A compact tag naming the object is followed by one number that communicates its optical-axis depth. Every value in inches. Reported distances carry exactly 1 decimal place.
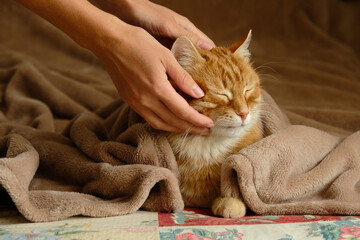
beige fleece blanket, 45.5
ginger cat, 48.3
